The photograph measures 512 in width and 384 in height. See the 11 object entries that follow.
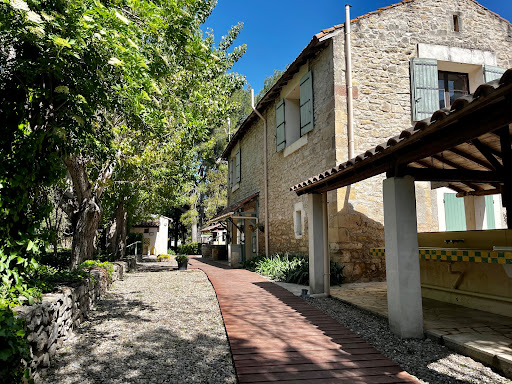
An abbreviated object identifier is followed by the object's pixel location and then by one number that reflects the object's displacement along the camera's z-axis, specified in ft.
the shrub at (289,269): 25.62
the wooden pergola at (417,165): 9.74
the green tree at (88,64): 10.41
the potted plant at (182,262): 42.78
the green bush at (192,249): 86.84
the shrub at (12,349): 8.25
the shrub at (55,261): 34.01
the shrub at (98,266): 23.12
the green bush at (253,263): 38.45
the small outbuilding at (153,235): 84.17
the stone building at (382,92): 26.71
